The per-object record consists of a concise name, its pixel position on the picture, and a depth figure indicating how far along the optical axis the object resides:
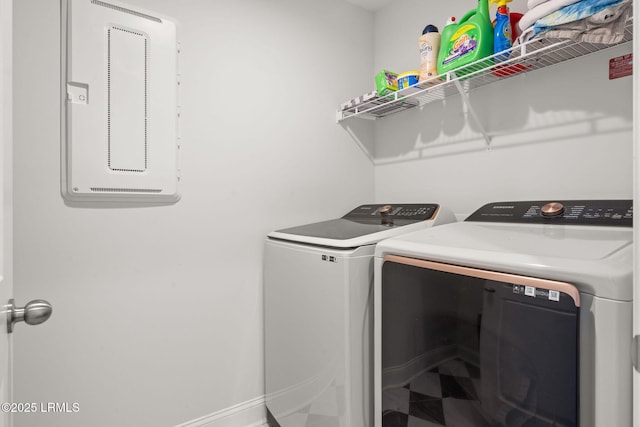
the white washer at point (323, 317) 1.25
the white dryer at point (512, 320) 0.69
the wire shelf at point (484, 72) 1.24
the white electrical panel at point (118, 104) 1.32
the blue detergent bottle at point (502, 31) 1.34
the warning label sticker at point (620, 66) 1.25
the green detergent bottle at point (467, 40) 1.40
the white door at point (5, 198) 0.62
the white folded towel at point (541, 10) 1.06
